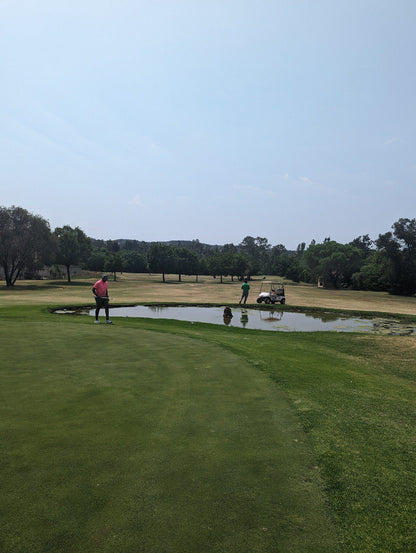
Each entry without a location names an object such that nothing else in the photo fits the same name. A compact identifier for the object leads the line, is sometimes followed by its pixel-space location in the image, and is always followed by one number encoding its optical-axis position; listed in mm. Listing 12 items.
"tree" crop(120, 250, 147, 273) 168500
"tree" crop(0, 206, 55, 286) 73688
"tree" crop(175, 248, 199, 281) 132500
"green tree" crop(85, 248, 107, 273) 163875
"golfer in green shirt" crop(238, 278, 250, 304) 35544
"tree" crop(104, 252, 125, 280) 117375
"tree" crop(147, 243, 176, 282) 122625
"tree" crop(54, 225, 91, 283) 95062
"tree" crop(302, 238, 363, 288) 103812
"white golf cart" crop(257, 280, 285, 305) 39722
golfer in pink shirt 20562
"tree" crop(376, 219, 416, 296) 84500
